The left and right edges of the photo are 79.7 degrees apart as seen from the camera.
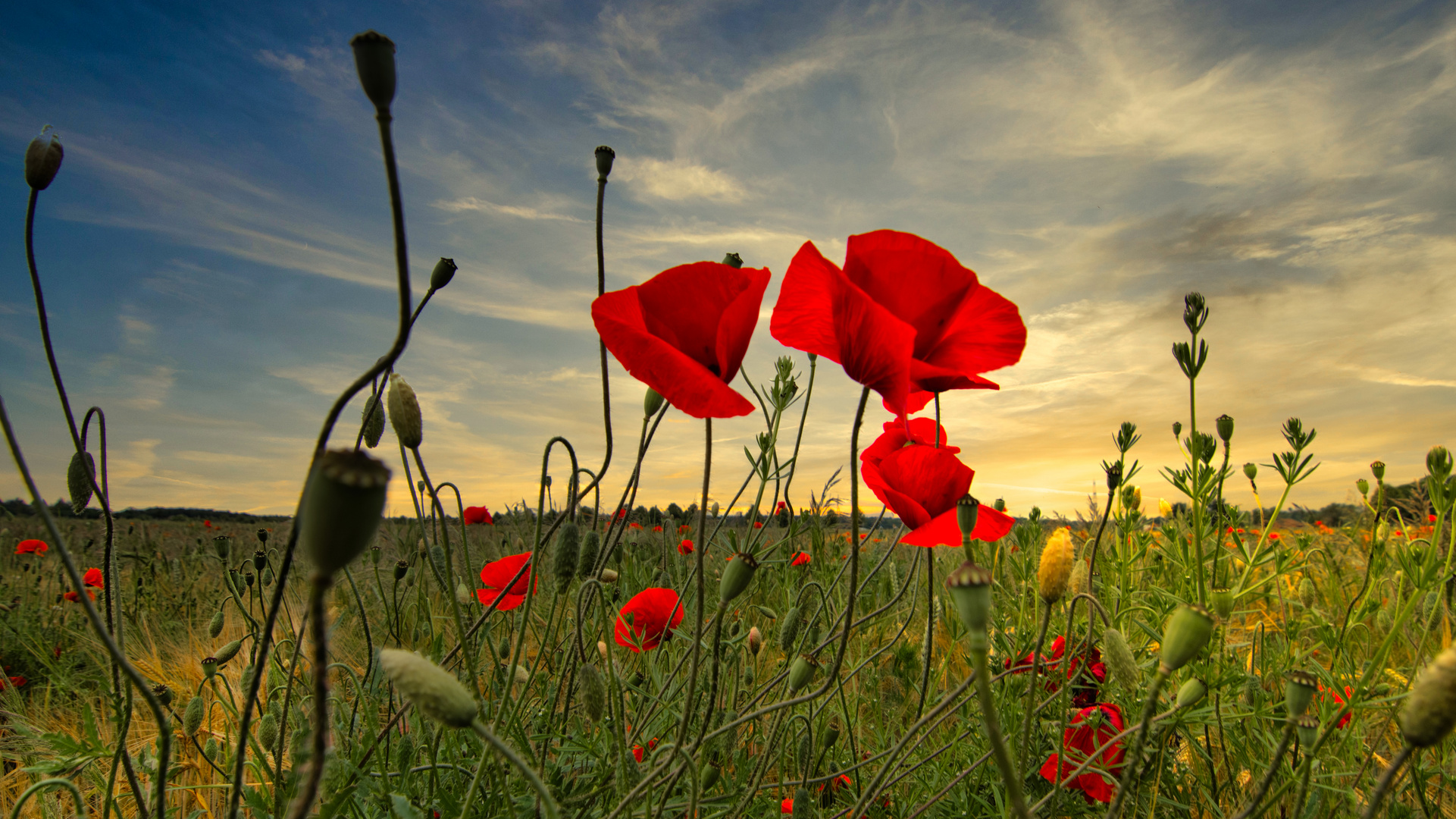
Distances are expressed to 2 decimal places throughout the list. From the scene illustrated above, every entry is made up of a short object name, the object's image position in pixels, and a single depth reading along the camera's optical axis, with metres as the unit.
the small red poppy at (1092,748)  0.40
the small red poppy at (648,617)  0.43
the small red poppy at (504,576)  0.42
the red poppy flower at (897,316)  0.24
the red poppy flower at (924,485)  0.31
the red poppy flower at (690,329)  0.24
